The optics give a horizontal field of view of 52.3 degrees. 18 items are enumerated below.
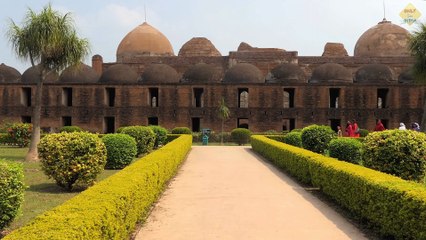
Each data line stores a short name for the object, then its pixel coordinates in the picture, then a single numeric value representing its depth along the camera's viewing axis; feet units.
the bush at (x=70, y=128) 78.48
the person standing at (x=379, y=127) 59.26
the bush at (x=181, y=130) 80.94
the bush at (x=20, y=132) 63.49
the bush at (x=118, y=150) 39.88
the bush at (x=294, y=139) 60.18
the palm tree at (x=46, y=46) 43.91
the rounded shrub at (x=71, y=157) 28.35
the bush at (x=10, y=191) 17.36
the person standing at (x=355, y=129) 65.62
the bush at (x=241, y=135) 78.69
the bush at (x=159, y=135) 66.28
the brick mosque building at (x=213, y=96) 87.35
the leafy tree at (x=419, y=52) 67.21
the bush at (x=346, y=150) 43.96
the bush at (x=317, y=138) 52.60
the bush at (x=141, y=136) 52.06
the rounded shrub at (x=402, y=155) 30.73
